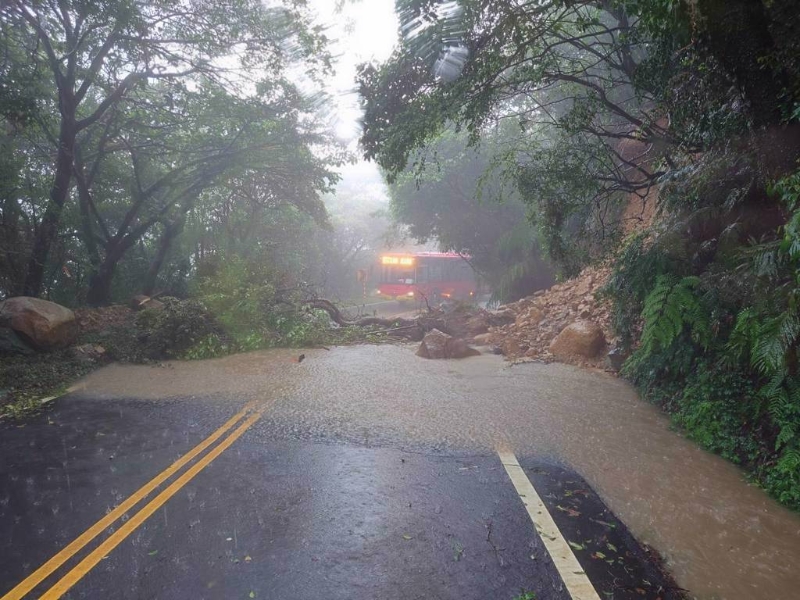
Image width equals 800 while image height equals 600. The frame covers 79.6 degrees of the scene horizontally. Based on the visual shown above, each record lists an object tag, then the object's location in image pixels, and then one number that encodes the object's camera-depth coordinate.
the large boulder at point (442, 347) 10.51
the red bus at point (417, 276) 27.67
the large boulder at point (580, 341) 9.62
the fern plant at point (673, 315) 5.91
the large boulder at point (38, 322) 8.79
